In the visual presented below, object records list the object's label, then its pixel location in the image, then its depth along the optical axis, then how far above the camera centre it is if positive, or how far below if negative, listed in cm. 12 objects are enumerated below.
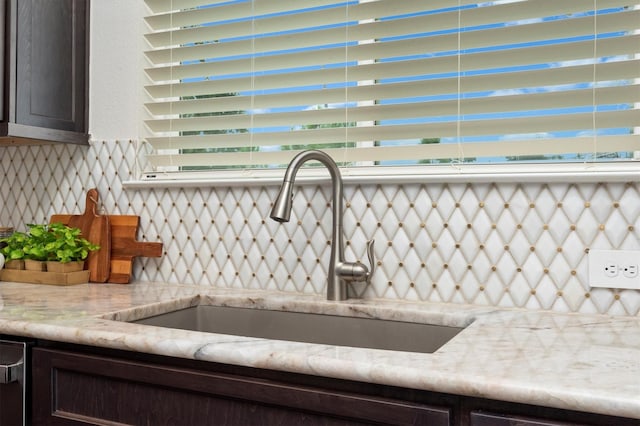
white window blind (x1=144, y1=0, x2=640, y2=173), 148 +38
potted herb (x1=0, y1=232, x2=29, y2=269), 195 -14
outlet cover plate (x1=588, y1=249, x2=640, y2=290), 139 -13
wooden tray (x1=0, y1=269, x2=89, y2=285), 187 -22
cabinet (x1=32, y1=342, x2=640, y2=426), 92 -33
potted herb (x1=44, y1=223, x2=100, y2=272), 188 -13
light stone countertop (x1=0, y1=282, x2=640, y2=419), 87 -25
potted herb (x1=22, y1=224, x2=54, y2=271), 192 -13
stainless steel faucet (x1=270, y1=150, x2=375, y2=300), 155 -9
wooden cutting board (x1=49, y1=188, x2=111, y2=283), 196 -8
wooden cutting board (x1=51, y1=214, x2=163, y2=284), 193 -12
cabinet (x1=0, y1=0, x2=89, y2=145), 184 +46
